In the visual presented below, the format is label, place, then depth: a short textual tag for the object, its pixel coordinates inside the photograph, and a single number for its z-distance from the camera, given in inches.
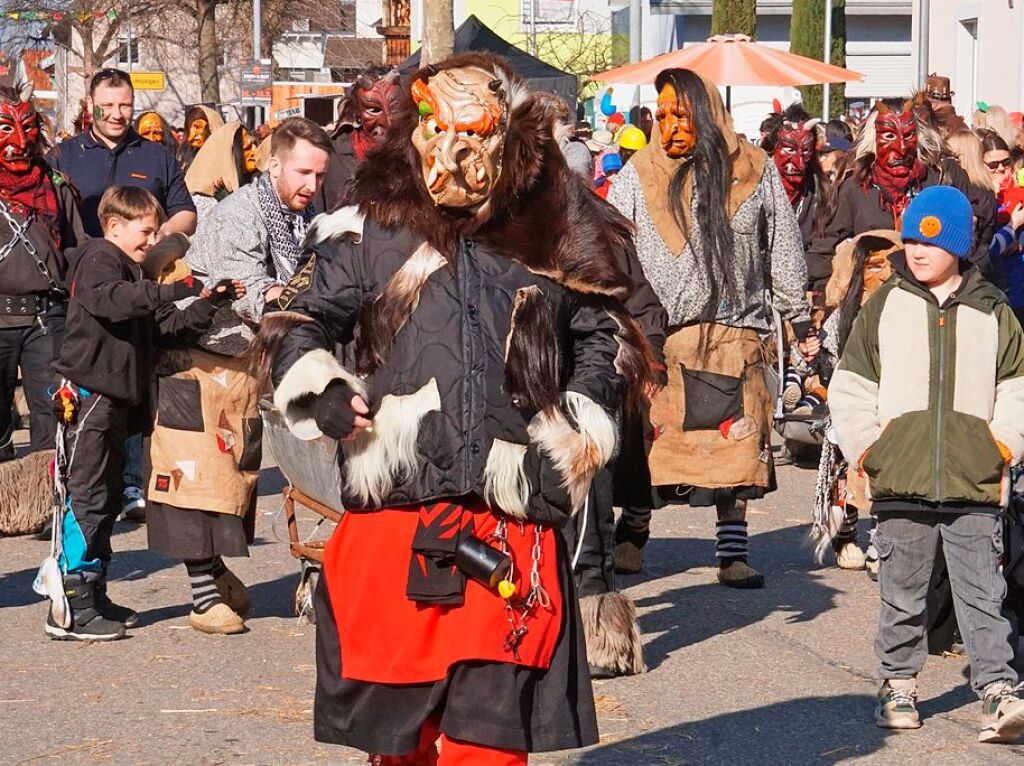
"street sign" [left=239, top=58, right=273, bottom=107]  1322.6
